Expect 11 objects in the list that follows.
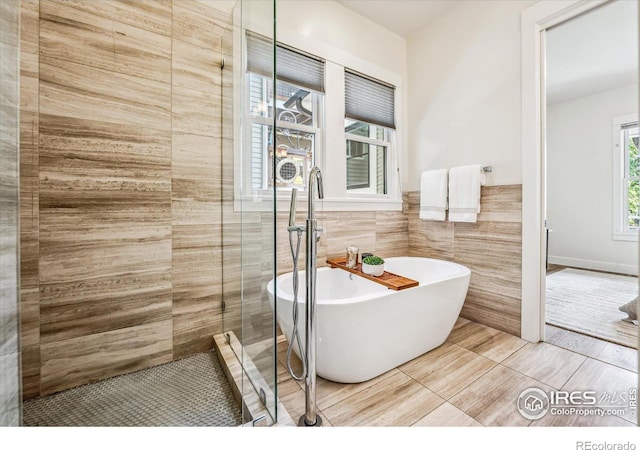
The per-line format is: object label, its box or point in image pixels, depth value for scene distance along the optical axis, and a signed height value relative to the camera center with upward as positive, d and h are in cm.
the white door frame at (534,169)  188 +41
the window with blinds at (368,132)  251 +97
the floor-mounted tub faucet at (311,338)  113 -48
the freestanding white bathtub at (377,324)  134 -55
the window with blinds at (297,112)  212 +97
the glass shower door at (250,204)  109 +11
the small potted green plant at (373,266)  190 -29
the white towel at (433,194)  238 +30
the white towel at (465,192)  215 +28
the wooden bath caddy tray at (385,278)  157 -35
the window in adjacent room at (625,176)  351 +68
